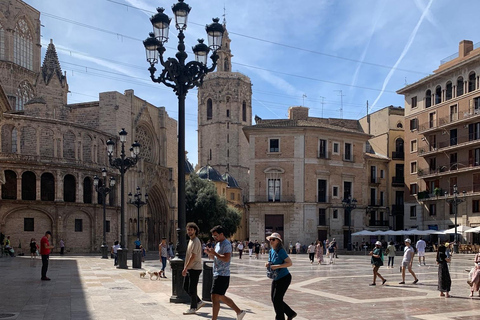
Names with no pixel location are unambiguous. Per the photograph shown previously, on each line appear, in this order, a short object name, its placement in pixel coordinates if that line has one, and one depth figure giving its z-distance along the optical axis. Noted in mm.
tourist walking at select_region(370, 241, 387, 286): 15820
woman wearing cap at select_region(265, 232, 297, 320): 7953
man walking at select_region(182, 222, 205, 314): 9398
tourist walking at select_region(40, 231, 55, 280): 15977
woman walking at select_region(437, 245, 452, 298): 12930
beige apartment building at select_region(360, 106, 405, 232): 55500
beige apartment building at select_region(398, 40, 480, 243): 44656
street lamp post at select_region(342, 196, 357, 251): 41094
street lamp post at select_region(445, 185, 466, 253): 40841
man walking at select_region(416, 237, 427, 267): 27094
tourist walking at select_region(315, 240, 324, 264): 28550
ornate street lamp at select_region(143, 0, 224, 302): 11258
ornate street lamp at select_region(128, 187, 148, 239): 33241
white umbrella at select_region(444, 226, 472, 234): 39628
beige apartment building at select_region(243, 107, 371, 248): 47281
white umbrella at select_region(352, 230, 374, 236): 43931
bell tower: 99438
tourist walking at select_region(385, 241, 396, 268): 25002
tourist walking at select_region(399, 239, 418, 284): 16391
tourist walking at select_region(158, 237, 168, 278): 18031
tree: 59531
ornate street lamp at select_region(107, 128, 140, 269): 22516
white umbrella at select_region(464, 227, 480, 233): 38247
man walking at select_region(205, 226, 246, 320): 8406
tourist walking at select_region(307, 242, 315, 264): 29134
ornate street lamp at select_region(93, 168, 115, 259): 31792
